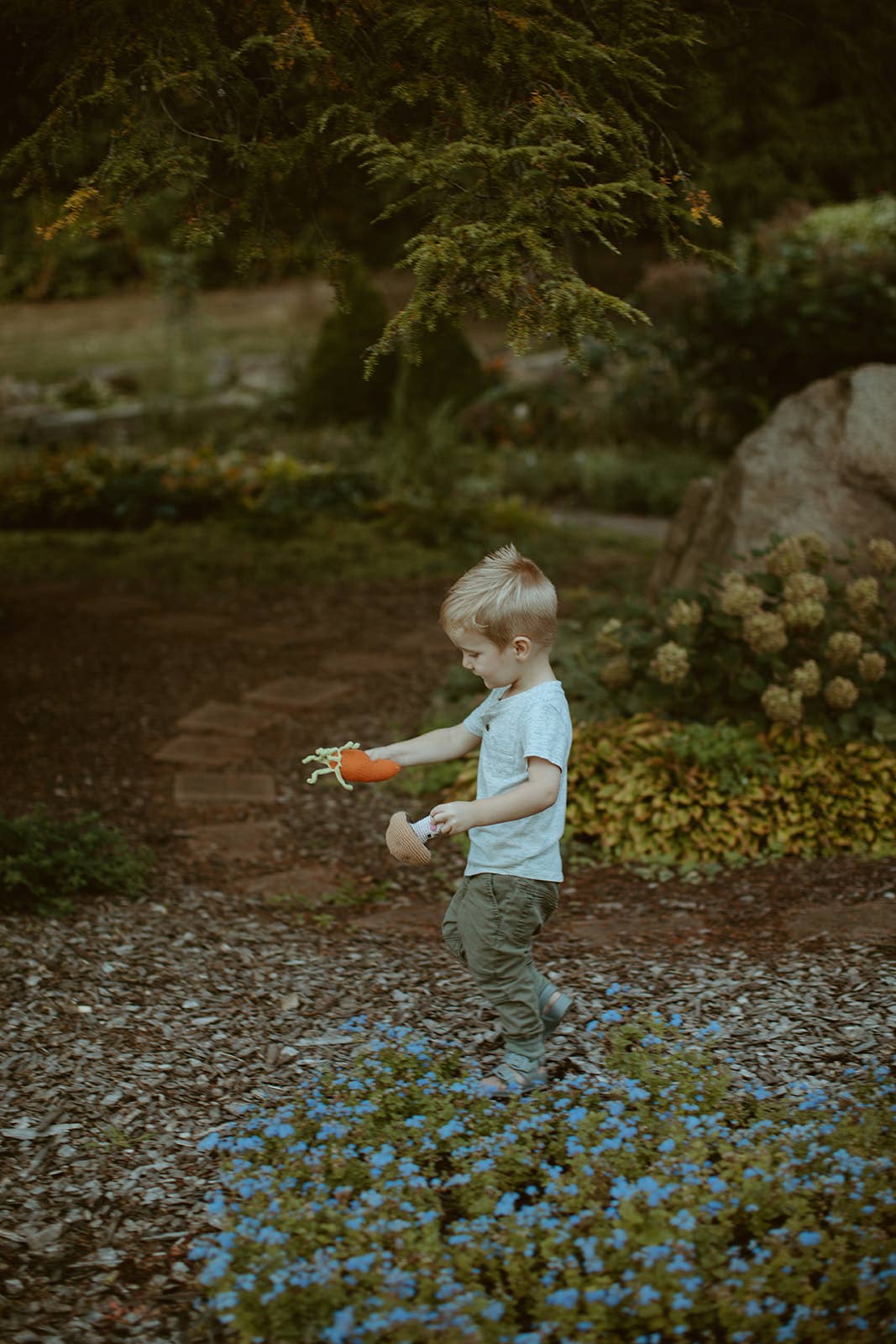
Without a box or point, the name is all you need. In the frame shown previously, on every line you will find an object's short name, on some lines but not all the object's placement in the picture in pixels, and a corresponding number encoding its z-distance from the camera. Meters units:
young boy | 2.46
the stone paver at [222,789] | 4.79
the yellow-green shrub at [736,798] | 4.11
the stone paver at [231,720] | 5.42
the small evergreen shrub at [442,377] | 11.05
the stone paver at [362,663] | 6.16
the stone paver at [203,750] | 5.14
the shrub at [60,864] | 3.65
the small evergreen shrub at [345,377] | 11.53
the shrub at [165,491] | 9.27
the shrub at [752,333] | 10.30
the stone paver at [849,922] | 3.38
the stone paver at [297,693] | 5.70
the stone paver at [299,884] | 4.03
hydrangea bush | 4.28
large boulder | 5.19
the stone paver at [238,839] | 4.36
